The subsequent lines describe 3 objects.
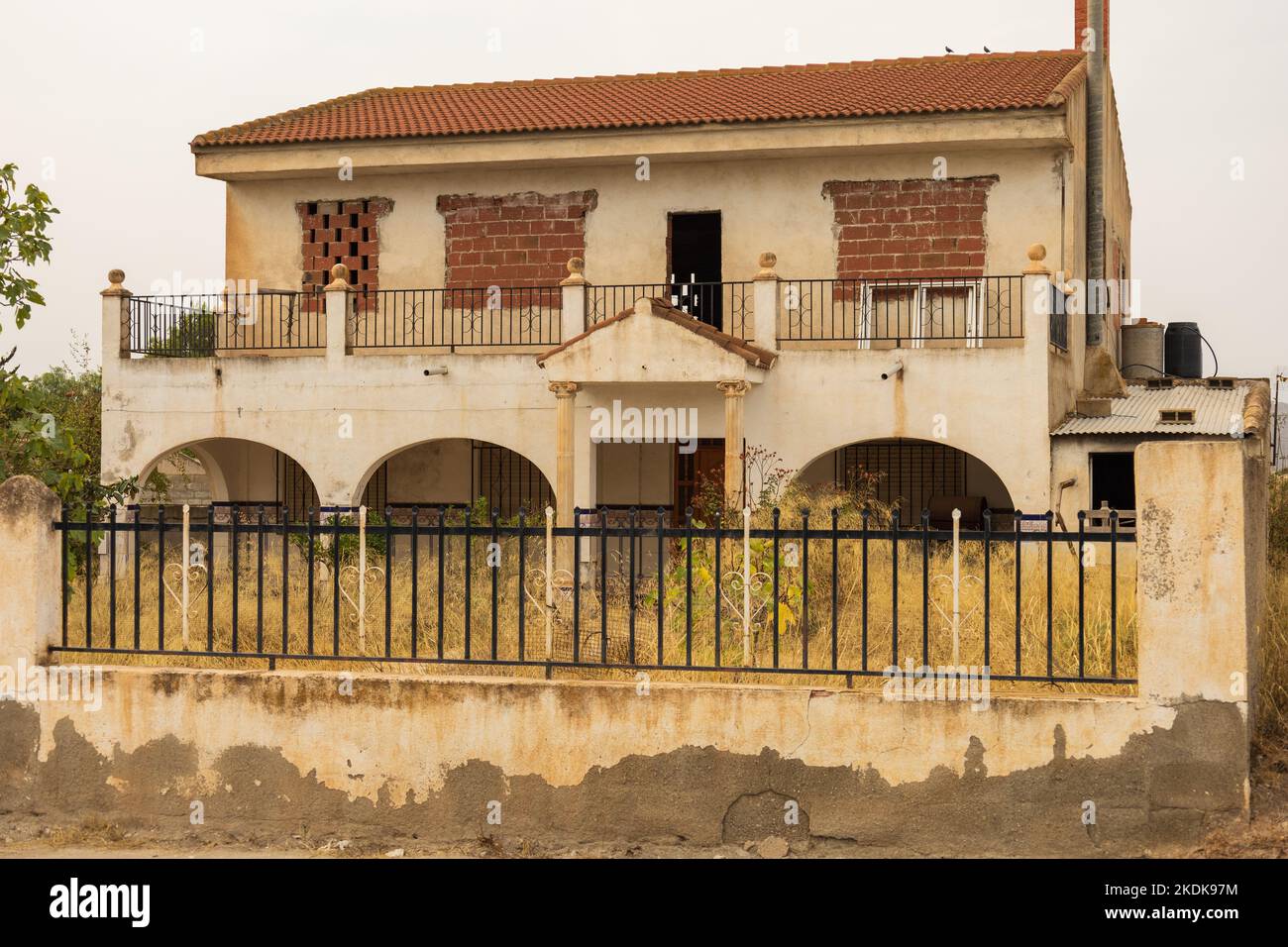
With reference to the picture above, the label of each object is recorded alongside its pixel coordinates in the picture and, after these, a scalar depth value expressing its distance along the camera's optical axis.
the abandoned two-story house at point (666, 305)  16.17
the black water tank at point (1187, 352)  23.30
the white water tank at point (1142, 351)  23.64
